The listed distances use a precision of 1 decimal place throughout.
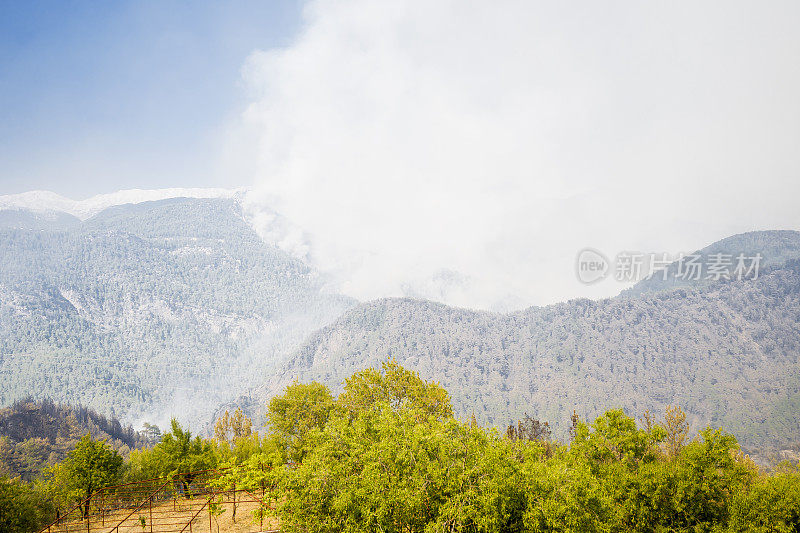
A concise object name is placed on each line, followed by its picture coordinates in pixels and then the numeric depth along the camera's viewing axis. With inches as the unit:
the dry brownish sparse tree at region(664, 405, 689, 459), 1990.7
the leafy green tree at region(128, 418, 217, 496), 1518.2
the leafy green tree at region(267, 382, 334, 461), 1683.1
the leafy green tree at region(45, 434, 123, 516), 1295.5
